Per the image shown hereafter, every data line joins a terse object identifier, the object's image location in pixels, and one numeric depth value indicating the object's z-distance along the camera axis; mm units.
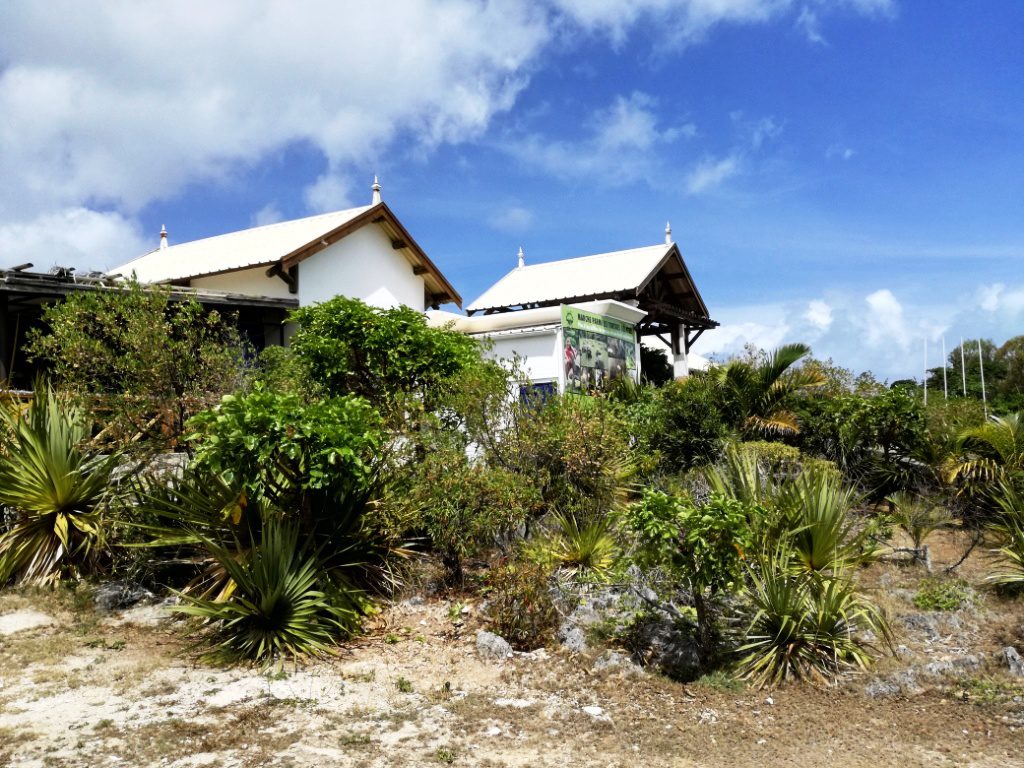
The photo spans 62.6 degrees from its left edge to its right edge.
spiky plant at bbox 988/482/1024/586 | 9383
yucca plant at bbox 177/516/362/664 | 7918
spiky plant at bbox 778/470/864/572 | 8469
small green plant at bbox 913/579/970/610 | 9159
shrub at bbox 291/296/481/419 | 12086
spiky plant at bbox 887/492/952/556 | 11156
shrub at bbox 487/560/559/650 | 8555
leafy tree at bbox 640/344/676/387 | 27484
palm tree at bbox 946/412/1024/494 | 12867
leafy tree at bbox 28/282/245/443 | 10133
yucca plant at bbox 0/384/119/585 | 9711
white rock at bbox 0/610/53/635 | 8586
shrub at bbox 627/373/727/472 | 13977
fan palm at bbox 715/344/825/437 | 14664
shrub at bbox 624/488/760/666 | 7465
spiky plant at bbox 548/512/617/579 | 9633
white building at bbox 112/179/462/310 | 19609
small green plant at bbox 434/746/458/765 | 5758
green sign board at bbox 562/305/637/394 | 15953
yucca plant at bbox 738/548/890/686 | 7480
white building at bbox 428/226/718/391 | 15930
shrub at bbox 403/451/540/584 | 9516
